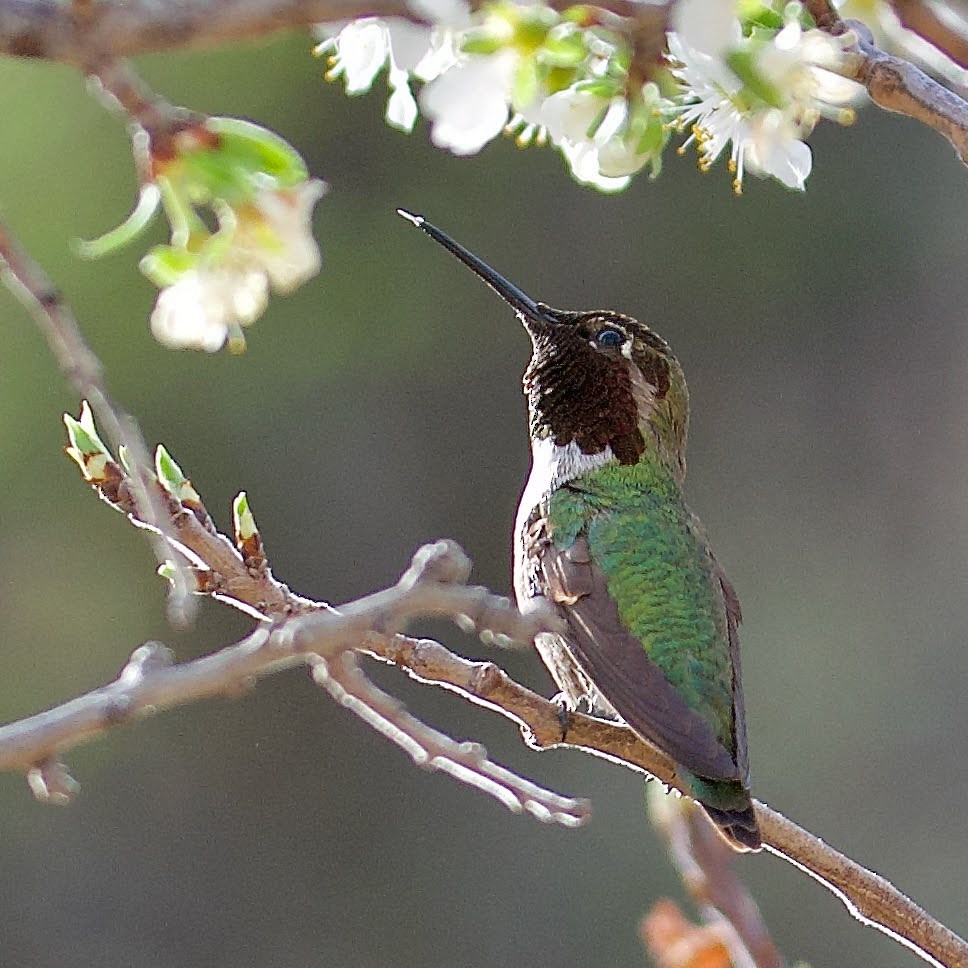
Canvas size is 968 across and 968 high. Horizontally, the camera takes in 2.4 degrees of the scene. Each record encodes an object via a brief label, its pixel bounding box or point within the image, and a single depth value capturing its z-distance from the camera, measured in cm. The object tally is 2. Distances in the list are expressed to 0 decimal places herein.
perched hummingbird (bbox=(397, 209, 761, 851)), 262
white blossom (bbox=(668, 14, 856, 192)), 228
